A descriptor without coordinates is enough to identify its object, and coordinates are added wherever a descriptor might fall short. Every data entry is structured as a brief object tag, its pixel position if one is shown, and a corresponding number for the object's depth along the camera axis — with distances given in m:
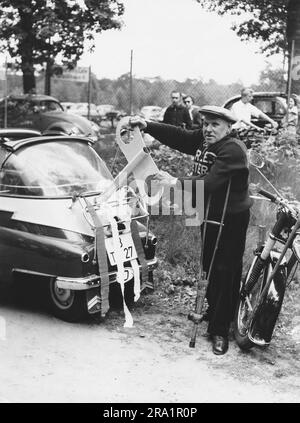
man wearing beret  4.81
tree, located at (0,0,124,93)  14.63
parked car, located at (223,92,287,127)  16.14
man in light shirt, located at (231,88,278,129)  11.83
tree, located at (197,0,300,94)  12.25
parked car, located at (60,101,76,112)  31.47
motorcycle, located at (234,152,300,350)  4.80
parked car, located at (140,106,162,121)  25.89
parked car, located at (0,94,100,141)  15.54
